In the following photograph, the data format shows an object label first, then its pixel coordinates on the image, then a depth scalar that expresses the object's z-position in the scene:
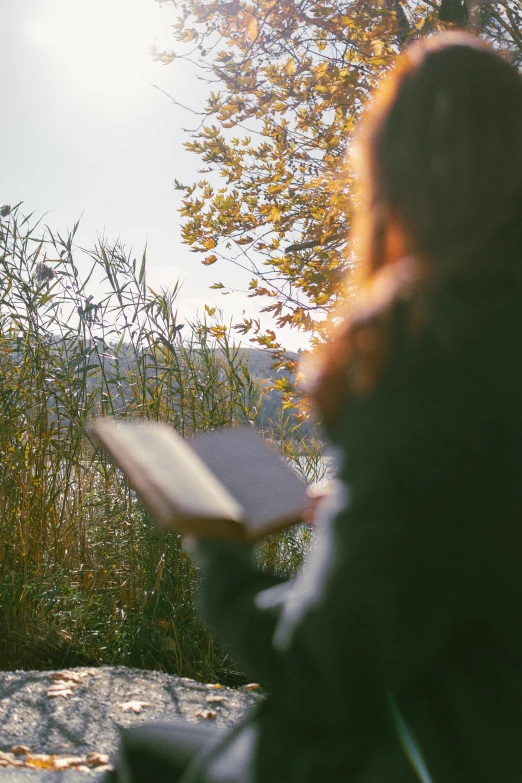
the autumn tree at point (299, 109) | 3.03
